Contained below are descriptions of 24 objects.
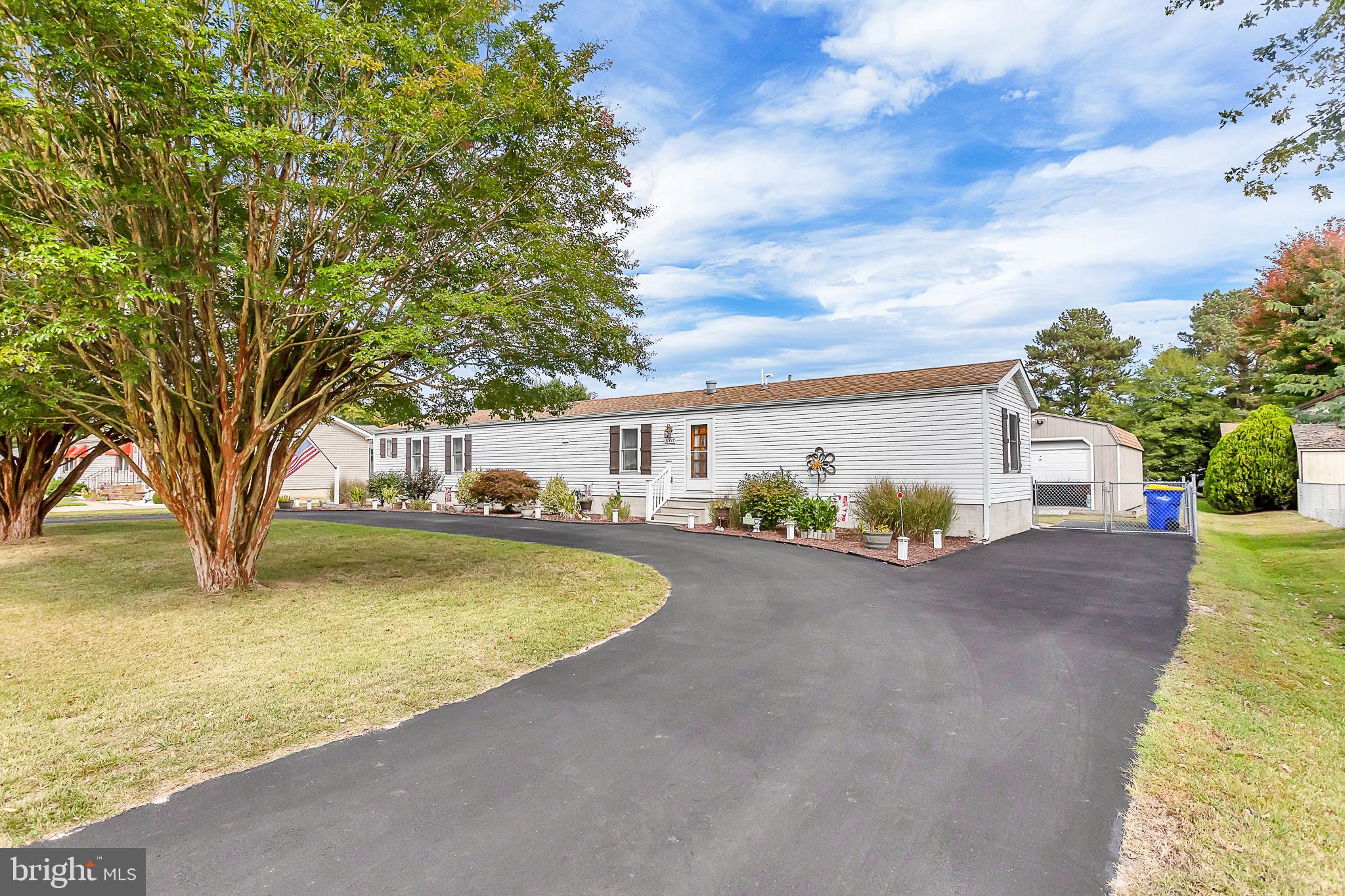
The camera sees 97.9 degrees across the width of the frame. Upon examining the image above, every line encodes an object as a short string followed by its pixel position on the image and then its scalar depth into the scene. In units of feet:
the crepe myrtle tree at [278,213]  18.93
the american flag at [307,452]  67.90
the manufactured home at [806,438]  44.39
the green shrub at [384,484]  81.05
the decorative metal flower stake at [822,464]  50.52
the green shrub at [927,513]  41.39
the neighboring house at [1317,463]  56.08
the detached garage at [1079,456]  71.51
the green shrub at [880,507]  42.75
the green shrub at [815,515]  43.80
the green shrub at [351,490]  84.12
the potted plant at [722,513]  51.47
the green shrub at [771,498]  47.21
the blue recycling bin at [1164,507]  51.39
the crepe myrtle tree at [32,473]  42.11
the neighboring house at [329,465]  93.71
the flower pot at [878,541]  38.91
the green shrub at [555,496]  64.18
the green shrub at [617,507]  60.18
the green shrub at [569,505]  62.90
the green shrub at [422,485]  79.36
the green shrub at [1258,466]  64.13
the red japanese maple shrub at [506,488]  67.92
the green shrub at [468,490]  69.87
